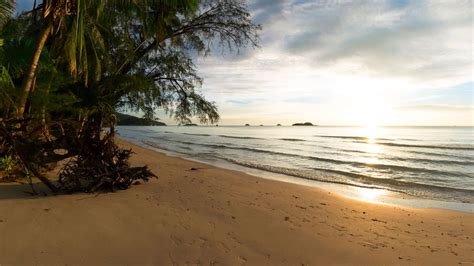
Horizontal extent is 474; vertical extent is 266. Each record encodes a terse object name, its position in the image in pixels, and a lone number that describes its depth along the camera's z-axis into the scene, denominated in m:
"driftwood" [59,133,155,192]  6.89
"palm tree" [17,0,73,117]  7.61
